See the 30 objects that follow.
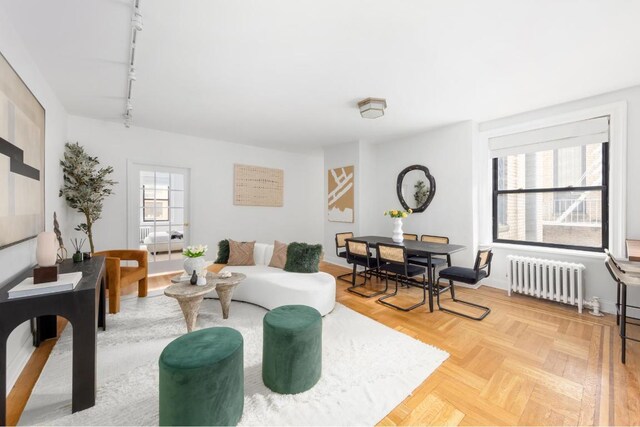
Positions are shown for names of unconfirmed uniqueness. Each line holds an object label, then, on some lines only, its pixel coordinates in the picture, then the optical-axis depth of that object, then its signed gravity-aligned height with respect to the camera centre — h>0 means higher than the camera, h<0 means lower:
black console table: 1.48 -0.63
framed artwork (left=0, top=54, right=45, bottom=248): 1.75 +0.42
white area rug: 1.55 -1.20
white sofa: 2.82 -0.86
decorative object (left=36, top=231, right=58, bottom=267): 1.79 -0.26
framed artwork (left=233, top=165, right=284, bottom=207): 5.55 +0.64
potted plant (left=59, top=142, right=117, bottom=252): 3.58 +0.42
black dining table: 3.05 -0.42
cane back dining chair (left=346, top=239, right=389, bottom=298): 3.73 -0.68
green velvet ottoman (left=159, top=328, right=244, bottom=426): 1.30 -0.89
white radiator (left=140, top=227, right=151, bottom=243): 4.60 -0.33
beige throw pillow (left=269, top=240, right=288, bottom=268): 3.54 -0.59
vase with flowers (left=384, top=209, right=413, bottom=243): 3.82 -0.17
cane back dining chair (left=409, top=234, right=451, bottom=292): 3.60 -0.68
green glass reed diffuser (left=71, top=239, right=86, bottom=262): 3.87 -0.45
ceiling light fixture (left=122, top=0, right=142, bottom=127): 1.79 +1.43
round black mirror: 4.57 +0.51
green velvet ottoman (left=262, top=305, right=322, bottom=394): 1.71 -0.95
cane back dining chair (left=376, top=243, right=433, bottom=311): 3.16 -0.67
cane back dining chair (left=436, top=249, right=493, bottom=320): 2.95 -0.71
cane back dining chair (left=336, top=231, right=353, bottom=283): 4.64 -0.47
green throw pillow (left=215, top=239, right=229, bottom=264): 3.74 -0.59
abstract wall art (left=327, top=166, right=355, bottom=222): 5.42 +0.45
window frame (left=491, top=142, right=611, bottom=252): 3.20 +0.28
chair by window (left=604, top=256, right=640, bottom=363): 2.06 -0.53
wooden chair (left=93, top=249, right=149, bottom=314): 2.87 -0.73
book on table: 1.50 -0.45
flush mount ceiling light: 3.24 +1.38
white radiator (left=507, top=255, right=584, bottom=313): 3.17 -0.84
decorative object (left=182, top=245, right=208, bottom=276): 2.69 -0.50
